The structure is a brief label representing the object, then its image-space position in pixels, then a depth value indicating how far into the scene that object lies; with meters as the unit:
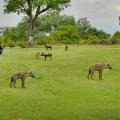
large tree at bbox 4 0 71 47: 55.22
